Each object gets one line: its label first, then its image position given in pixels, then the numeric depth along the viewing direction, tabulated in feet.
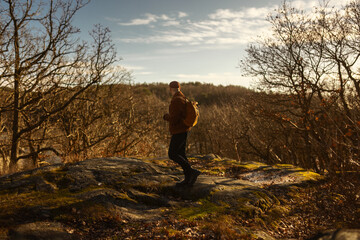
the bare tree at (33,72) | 36.96
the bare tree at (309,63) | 41.83
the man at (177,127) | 19.54
